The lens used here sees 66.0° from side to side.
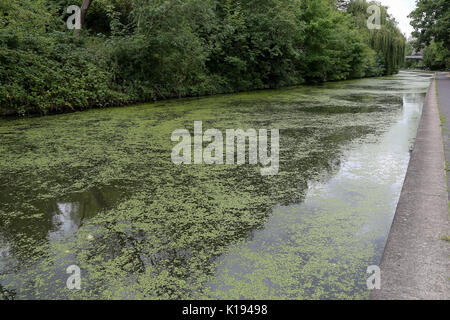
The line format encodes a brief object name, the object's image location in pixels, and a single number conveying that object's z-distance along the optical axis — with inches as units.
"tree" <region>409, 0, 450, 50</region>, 853.5
